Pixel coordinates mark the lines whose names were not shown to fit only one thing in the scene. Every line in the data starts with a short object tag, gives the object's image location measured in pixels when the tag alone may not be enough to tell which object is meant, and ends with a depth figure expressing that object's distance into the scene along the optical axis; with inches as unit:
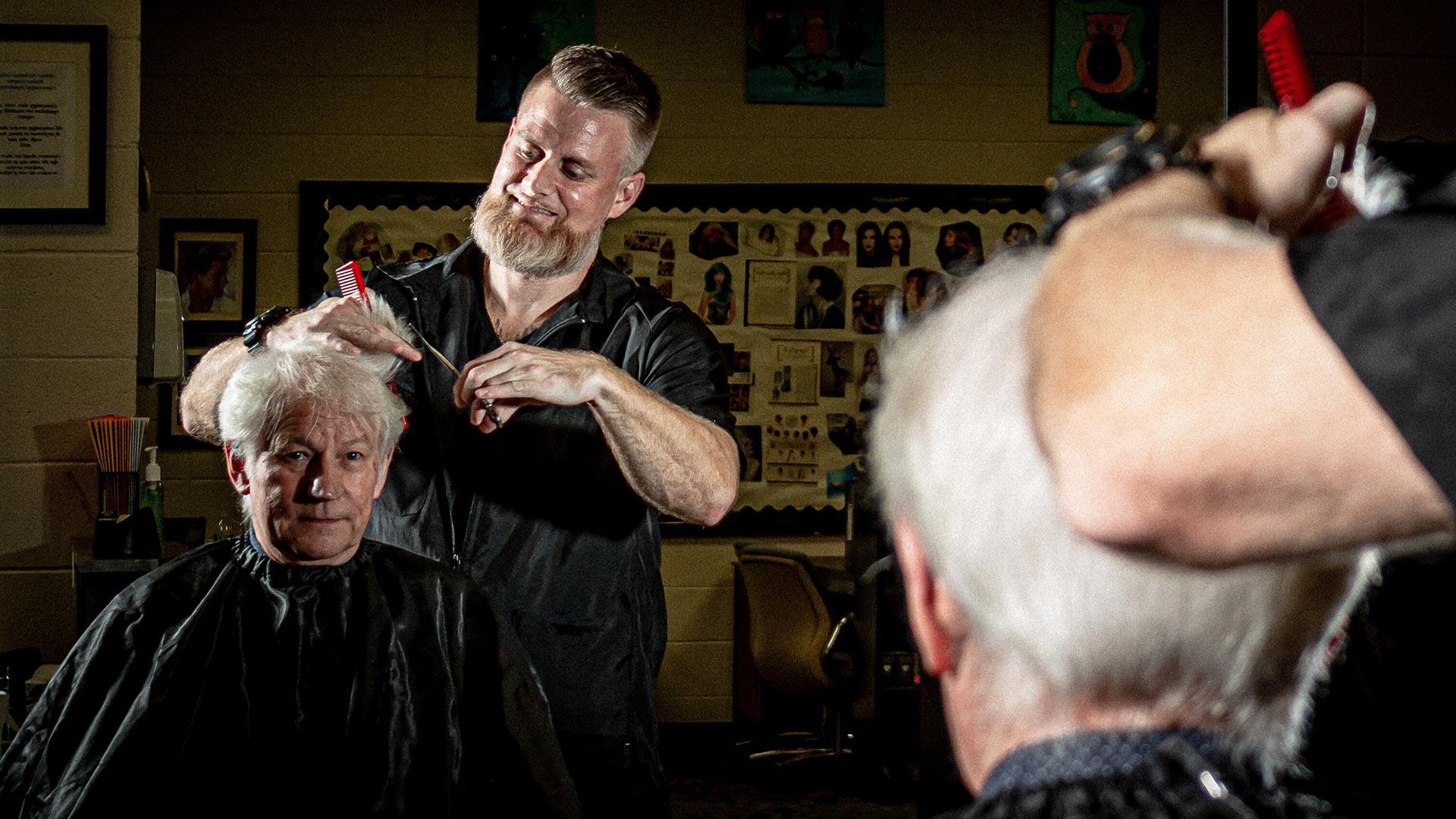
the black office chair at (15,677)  97.6
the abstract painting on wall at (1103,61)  198.8
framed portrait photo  185.5
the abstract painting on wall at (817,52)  194.2
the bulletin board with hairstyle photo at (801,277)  195.5
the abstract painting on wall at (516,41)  189.3
